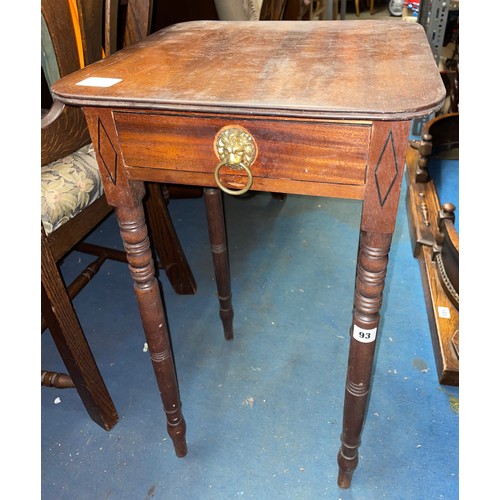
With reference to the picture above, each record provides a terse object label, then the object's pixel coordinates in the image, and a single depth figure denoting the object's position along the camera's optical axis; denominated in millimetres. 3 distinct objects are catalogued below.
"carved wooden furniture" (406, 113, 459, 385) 1200
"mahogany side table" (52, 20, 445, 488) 589
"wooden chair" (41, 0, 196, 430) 880
